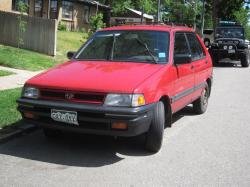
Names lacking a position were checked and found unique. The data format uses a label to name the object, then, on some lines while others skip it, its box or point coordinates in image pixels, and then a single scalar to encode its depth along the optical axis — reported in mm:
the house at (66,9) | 34628
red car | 5406
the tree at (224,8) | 48625
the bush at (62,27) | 36744
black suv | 21000
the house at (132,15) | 62812
